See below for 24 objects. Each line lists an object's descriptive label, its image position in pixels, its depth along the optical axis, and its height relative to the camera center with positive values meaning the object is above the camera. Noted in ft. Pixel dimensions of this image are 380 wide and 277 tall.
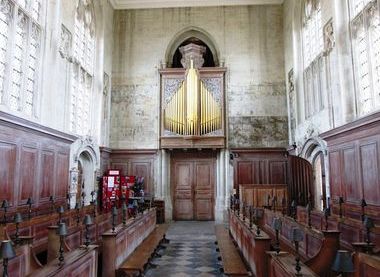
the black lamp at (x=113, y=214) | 19.07 -1.63
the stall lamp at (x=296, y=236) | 11.53 -1.72
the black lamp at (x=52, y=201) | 29.36 -1.45
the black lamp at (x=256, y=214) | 22.02 -1.93
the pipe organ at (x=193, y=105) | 46.32 +10.96
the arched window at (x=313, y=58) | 36.07 +14.18
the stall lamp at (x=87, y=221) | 15.53 -1.64
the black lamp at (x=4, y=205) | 21.12 -1.23
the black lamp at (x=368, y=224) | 13.90 -1.62
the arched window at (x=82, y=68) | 38.50 +13.58
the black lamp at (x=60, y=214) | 22.23 -1.96
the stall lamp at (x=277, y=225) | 13.66 -1.60
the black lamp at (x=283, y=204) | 35.10 -2.04
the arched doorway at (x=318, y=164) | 33.09 +2.14
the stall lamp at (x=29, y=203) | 24.38 -1.28
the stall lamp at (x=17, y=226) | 16.29 -2.04
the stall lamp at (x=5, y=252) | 8.60 -1.67
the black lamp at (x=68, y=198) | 32.74 -1.26
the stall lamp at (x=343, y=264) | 7.47 -1.73
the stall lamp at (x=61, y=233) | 11.96 -1.74
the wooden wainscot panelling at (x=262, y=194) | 37.86 -1.02
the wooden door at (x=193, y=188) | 48.98 -0.45
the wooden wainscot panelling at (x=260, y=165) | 46.80 +2.68
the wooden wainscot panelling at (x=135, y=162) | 48.42 +3.23
